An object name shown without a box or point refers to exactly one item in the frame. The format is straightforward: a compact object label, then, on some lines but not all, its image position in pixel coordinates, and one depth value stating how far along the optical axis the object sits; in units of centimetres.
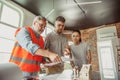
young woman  166
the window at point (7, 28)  351
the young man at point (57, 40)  172
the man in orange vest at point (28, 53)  93
